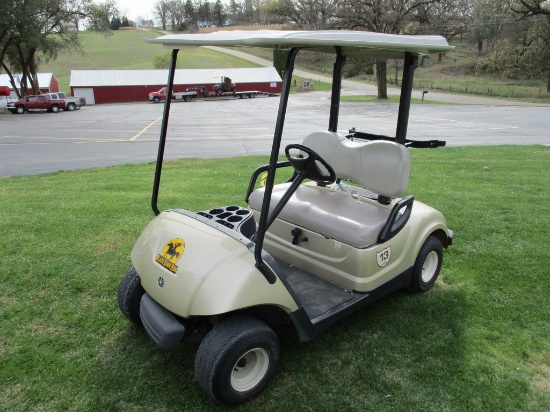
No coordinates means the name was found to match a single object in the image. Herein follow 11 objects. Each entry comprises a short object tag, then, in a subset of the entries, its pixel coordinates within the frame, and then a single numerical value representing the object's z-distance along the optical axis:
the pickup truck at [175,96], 35.72
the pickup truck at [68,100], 29.23
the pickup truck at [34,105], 28.18
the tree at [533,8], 36.78
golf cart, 2.32
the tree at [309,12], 31.58
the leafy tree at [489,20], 45.22
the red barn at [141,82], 39.78
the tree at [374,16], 29.83
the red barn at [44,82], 42.03
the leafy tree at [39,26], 26.06
